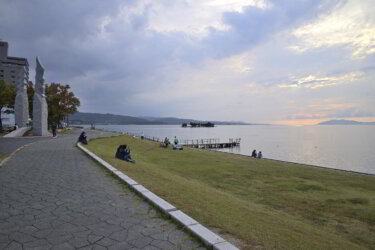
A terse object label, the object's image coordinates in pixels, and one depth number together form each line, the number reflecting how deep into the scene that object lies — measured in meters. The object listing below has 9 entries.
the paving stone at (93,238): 3.81
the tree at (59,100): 47.09
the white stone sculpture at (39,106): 32.88
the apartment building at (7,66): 100.25
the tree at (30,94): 47.11
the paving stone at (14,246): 3.56
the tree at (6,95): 38.53
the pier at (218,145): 62.38
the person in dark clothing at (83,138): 20.86
